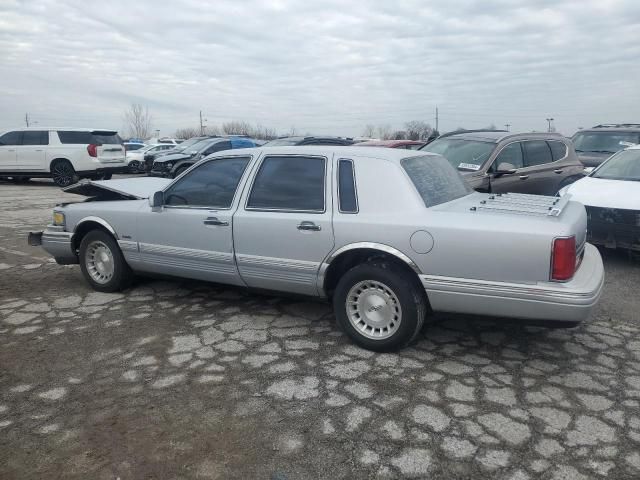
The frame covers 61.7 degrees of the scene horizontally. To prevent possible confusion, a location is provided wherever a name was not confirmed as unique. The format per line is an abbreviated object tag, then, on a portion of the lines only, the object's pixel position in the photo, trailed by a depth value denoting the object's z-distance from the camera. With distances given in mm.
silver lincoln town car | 3457
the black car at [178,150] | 18578
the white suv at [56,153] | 16344
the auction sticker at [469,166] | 7545
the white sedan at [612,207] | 6035
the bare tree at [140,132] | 83875
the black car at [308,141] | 13174
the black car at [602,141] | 10977
